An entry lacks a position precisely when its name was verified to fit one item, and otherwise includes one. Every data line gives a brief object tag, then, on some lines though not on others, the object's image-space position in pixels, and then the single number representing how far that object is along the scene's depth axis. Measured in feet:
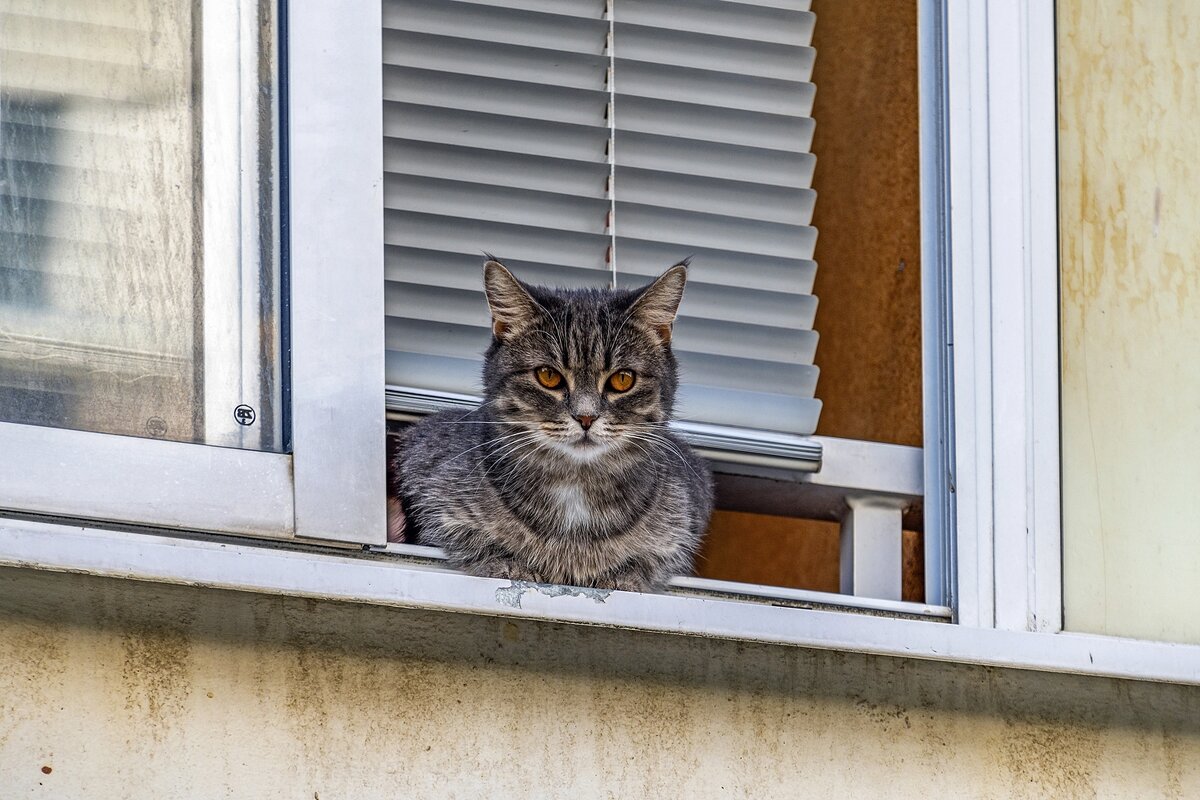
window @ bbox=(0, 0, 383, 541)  20.12
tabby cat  22.13
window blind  24.80
